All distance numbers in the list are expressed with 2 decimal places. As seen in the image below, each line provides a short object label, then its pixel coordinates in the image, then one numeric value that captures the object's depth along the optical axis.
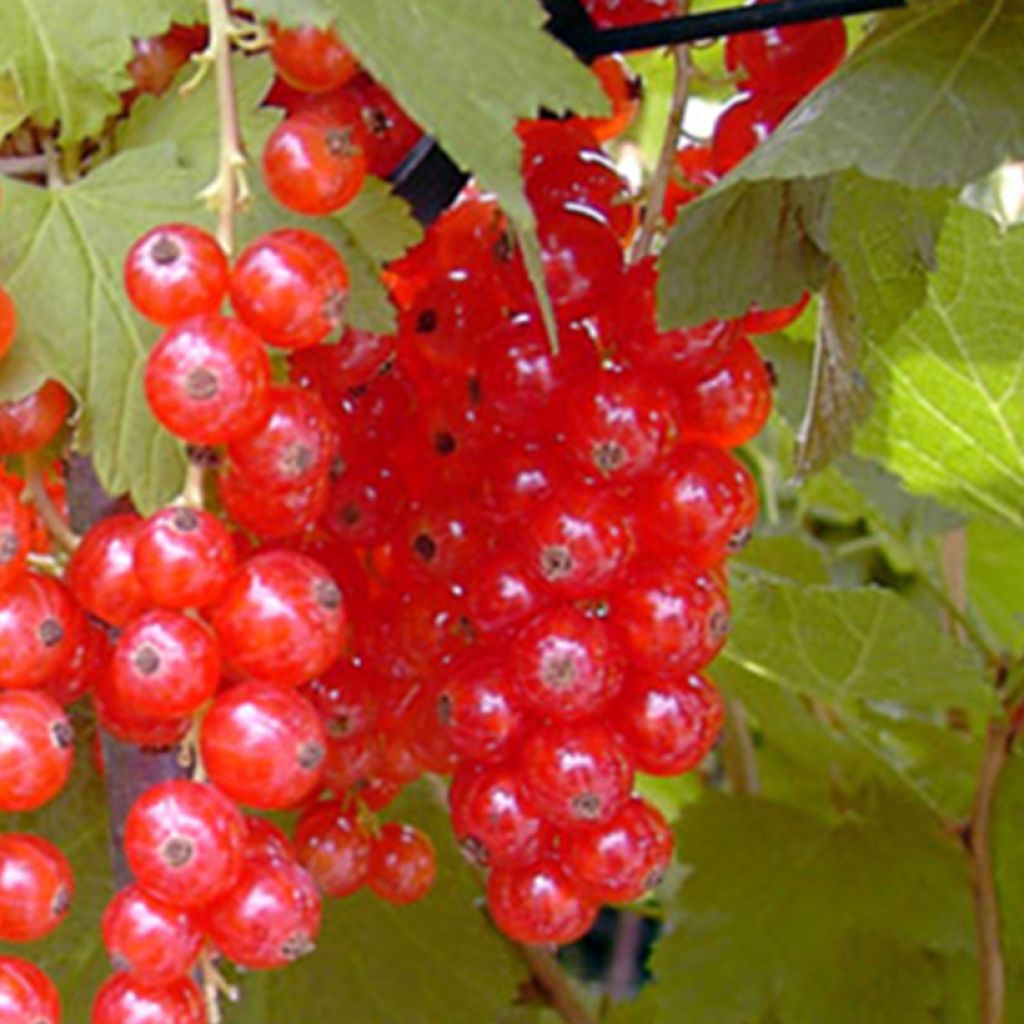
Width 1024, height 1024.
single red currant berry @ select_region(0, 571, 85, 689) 0.23
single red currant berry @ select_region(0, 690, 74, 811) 0.22
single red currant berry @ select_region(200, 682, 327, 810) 0.23
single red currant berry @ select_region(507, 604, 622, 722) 0.25
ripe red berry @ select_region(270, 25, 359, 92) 0.24
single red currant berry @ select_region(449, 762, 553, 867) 0.26
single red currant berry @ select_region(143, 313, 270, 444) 0.22
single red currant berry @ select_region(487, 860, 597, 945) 0.26
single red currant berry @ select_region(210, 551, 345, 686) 0.23
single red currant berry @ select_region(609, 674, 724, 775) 0.26
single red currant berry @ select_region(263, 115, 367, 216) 0.23
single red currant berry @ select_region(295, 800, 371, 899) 0.27
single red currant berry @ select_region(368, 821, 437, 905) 0.28
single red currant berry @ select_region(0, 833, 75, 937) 0.23
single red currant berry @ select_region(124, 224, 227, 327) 0.22
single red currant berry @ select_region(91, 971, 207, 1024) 0.23
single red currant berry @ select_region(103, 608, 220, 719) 0.22
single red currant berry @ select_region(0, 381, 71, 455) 0.23
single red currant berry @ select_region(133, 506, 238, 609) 0.22
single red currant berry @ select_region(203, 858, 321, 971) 0.23
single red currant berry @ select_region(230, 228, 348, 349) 0.22
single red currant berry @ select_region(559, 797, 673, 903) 0.26
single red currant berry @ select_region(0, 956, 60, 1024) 0.23
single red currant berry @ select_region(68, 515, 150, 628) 0.23
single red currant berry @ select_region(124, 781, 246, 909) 0.22
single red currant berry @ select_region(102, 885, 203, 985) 0.22
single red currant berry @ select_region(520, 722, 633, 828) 0.25
